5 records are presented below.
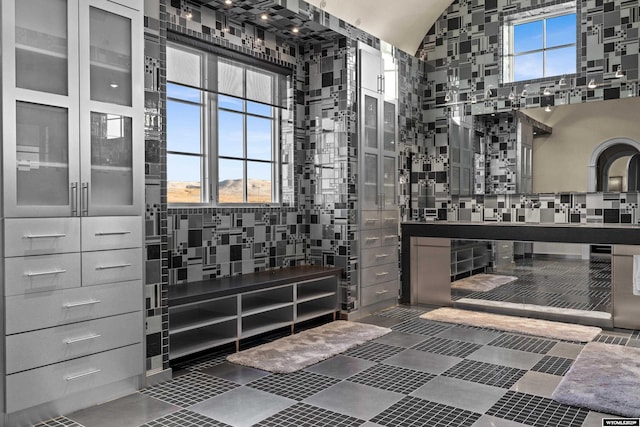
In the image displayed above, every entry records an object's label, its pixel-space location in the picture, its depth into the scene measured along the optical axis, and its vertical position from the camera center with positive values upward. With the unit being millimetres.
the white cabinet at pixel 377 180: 5383 +273
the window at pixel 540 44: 5594 +1771
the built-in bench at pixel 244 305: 3844 -847
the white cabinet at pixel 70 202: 2689 +23
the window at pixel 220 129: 4395 +694
